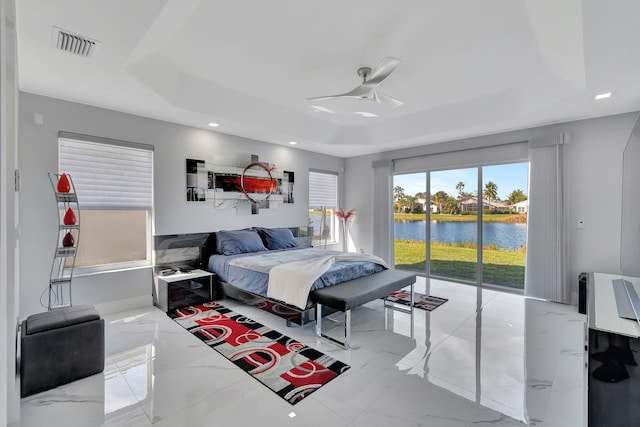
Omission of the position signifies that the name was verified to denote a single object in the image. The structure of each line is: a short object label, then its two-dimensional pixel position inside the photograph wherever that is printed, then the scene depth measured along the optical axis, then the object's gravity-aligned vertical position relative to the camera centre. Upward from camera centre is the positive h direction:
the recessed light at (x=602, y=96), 3.28 +1.25
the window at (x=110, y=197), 3.56 +0.21
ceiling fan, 2.56 +1.20
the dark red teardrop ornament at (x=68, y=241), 3.02 -0.28
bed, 3.29 -0.67
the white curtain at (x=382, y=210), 6.18 +0.02
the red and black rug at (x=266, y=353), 2.33 -1.29
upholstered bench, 2.93 -0.84
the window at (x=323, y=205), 6.48 +0.14
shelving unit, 2.99 -0.51
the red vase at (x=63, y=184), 2.91 +0.28
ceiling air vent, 2.22 +1.31
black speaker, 3.79 -1.05
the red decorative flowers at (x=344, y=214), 6.81 -0.06
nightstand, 3.84 -1.01
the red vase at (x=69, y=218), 3.02 -0.05
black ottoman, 2.15 -1.01
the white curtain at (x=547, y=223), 4.23 -0.19
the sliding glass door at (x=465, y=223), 5.07 -0.23
